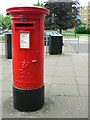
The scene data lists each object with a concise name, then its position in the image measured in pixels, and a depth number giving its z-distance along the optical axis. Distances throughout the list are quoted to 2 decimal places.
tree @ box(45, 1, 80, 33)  11.23
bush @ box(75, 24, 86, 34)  35.96
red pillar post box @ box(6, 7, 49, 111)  2.28
